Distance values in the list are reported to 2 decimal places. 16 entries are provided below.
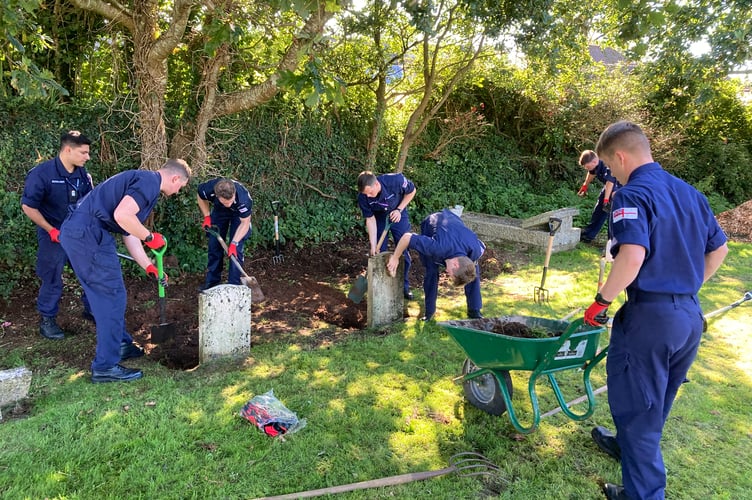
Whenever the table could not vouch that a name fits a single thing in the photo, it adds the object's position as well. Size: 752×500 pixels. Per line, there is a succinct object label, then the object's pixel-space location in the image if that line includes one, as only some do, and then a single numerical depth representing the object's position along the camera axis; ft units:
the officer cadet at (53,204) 14.99
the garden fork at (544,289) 18.83
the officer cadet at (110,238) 12.31
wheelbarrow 9.48
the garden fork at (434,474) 8.87
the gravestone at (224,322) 13.92
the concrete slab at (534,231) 28.02
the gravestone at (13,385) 11.35
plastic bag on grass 10.80
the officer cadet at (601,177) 24.83
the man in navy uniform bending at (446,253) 13.97
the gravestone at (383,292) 17.19
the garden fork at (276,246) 24.07
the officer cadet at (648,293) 7.71
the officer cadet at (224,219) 17.92
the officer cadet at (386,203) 19.08
